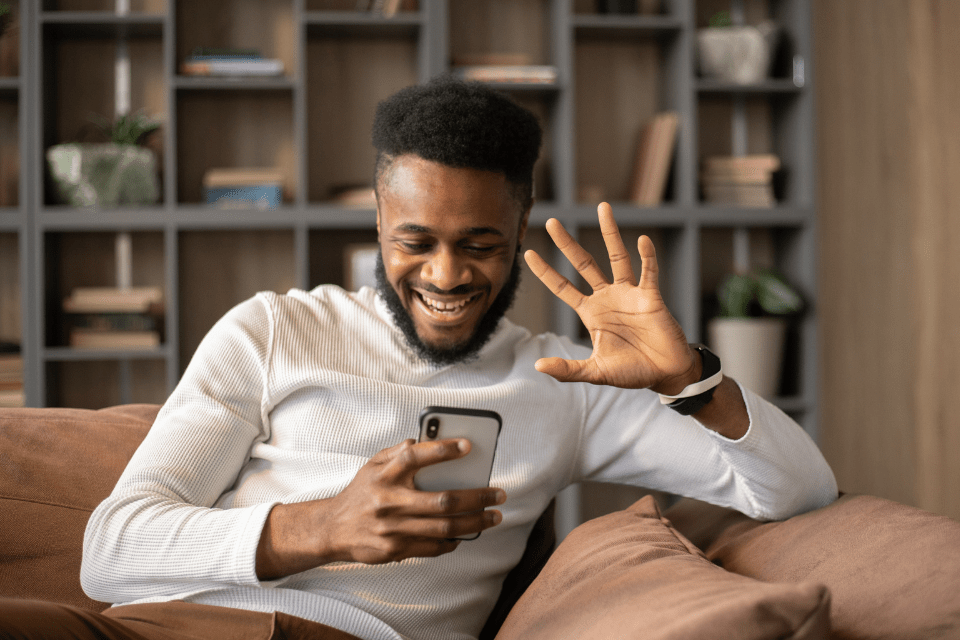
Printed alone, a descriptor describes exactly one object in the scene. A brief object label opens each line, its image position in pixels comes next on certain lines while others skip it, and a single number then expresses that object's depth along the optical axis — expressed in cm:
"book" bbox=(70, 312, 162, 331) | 255
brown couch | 66
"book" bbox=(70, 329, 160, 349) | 253
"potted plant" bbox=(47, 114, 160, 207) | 245
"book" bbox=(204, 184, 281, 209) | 258
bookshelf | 252
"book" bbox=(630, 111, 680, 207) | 270
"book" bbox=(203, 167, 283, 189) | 257
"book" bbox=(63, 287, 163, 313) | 254
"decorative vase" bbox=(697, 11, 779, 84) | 268
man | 87
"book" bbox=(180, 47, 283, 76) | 254
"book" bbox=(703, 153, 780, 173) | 270
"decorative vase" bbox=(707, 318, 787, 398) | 261
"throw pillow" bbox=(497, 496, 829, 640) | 62
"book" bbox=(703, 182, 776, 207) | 275
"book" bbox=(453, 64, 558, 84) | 261
